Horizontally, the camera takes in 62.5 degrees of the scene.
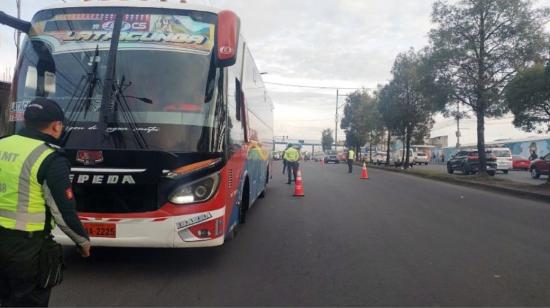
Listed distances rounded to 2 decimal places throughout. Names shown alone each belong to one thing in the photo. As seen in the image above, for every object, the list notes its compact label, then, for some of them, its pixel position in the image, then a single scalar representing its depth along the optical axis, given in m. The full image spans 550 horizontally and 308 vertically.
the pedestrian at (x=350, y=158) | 27.67
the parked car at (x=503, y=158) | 26.78
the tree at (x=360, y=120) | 44.00
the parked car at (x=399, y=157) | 38.69
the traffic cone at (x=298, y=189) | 13.24
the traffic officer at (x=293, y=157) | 16.78
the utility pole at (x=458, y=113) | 20.83
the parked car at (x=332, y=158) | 59.38
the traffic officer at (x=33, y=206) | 2.52
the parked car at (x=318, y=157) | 73.61
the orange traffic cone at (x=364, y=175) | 21.58
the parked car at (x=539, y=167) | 21.20
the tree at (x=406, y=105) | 32.56
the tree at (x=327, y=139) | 106.76
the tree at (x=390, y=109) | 33.22
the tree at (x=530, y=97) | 14.75
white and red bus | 4.65
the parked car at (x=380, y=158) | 47.81
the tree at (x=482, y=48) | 18.12
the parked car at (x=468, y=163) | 23.84
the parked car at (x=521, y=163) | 34.75
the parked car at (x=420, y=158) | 46.06
